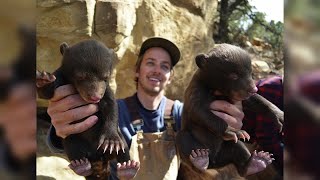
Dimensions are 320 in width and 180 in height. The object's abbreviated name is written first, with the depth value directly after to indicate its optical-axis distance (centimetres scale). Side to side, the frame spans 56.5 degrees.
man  168
